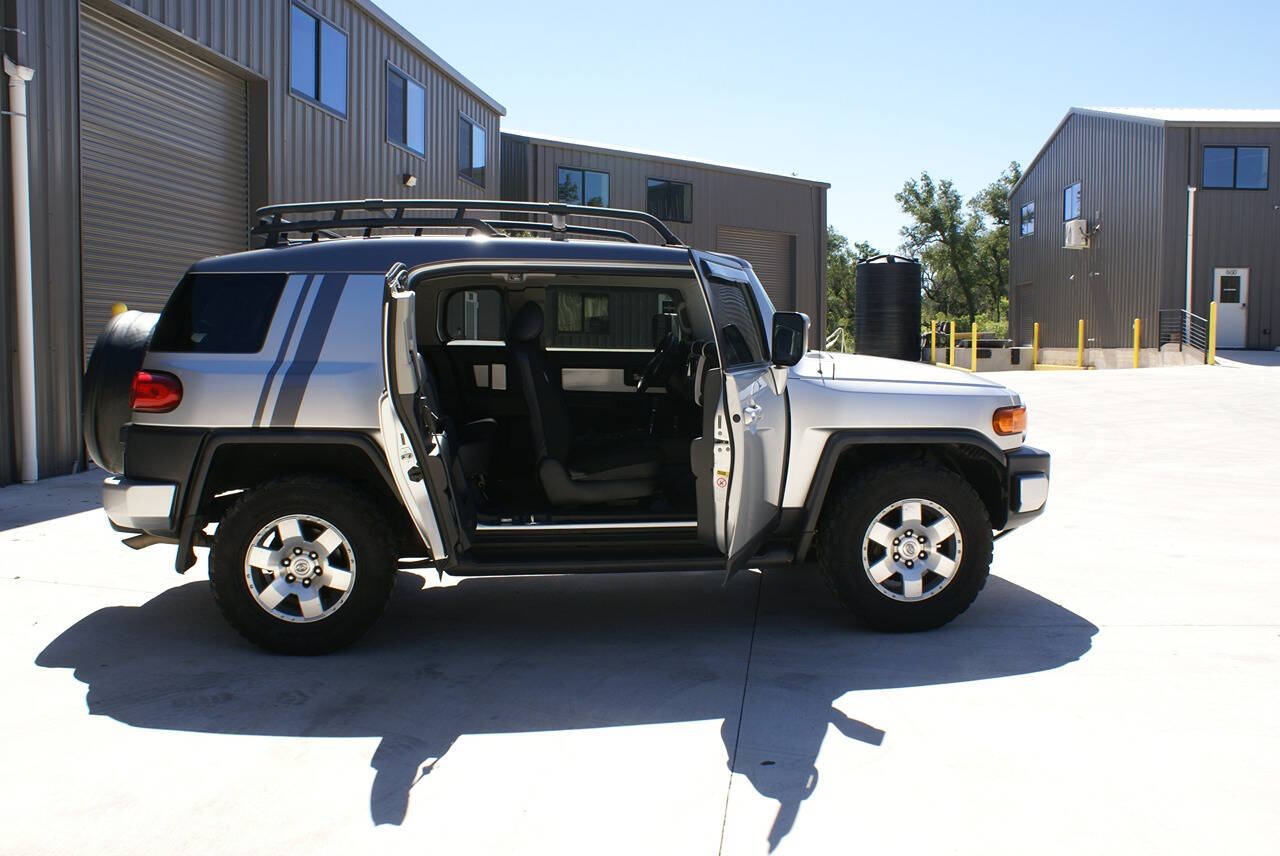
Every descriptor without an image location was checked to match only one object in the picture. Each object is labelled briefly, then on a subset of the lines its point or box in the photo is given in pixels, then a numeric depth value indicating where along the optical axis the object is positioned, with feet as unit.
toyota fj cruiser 14.33
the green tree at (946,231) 189.16
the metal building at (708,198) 83.82
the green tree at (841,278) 215.31
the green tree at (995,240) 188.75
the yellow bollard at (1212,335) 84.28
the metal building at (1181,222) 94.58
